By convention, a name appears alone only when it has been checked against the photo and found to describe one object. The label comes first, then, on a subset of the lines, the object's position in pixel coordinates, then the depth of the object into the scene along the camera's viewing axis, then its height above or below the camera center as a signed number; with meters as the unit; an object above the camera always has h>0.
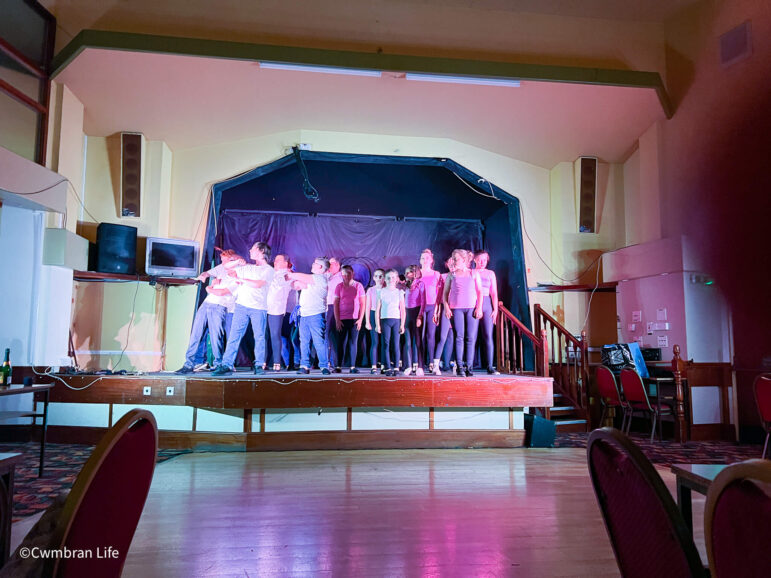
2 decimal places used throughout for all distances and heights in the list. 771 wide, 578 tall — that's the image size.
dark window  5.60 +3.12
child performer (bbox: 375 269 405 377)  6.46 +0.36
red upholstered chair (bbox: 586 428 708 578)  0.86 -0.34
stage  5.33 -0.81
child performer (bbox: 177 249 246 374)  6.17 +0.27
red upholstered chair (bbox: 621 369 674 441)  5.90 -0.66
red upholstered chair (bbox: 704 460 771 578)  0.68 -0.27
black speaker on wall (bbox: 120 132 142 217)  7.04 +2.31
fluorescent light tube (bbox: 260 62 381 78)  6.02 +3.34
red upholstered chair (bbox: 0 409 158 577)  0.80 -0.33
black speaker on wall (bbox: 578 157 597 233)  7.90 +2.39
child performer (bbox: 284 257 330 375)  6.28 +0.30
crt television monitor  6.72 +1.09
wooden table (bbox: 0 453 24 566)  1.43 -0.53
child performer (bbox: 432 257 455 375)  6.16 +0.25
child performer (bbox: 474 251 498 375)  6.19 +0.42
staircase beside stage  6.79 -0.31
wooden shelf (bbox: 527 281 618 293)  7.75 +0.85
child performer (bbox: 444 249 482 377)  6.09 +0.45
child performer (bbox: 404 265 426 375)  7.05 +0.38
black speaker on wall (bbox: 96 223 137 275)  6.46 +1.15
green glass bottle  4.18 -0.34
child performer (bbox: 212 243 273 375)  5.96 +0.34
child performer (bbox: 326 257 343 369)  7.03 +0.44
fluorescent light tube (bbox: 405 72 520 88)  6.25 +3.36
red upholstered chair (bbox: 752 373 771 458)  4.15 -0.45
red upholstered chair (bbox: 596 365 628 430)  6.22 -0.63
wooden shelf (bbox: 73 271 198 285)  6.50 +0.80
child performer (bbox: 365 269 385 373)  6.65 +0.47
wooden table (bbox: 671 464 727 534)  1.44 -0.42
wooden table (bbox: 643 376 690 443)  6.04 -0.71
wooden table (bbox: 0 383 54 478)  3.89 -0.68
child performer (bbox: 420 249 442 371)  6.53 +0.62
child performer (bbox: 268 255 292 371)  6.36 +0.39
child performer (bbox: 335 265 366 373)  6.90 +0.48
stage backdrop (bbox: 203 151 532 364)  7.88 +2.18
